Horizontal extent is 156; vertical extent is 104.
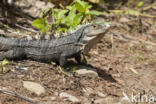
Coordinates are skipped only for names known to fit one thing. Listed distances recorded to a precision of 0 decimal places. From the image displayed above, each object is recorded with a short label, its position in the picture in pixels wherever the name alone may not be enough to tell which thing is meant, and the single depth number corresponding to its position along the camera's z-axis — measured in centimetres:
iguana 1007
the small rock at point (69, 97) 843
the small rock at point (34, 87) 832
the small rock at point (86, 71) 1025
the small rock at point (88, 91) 914
